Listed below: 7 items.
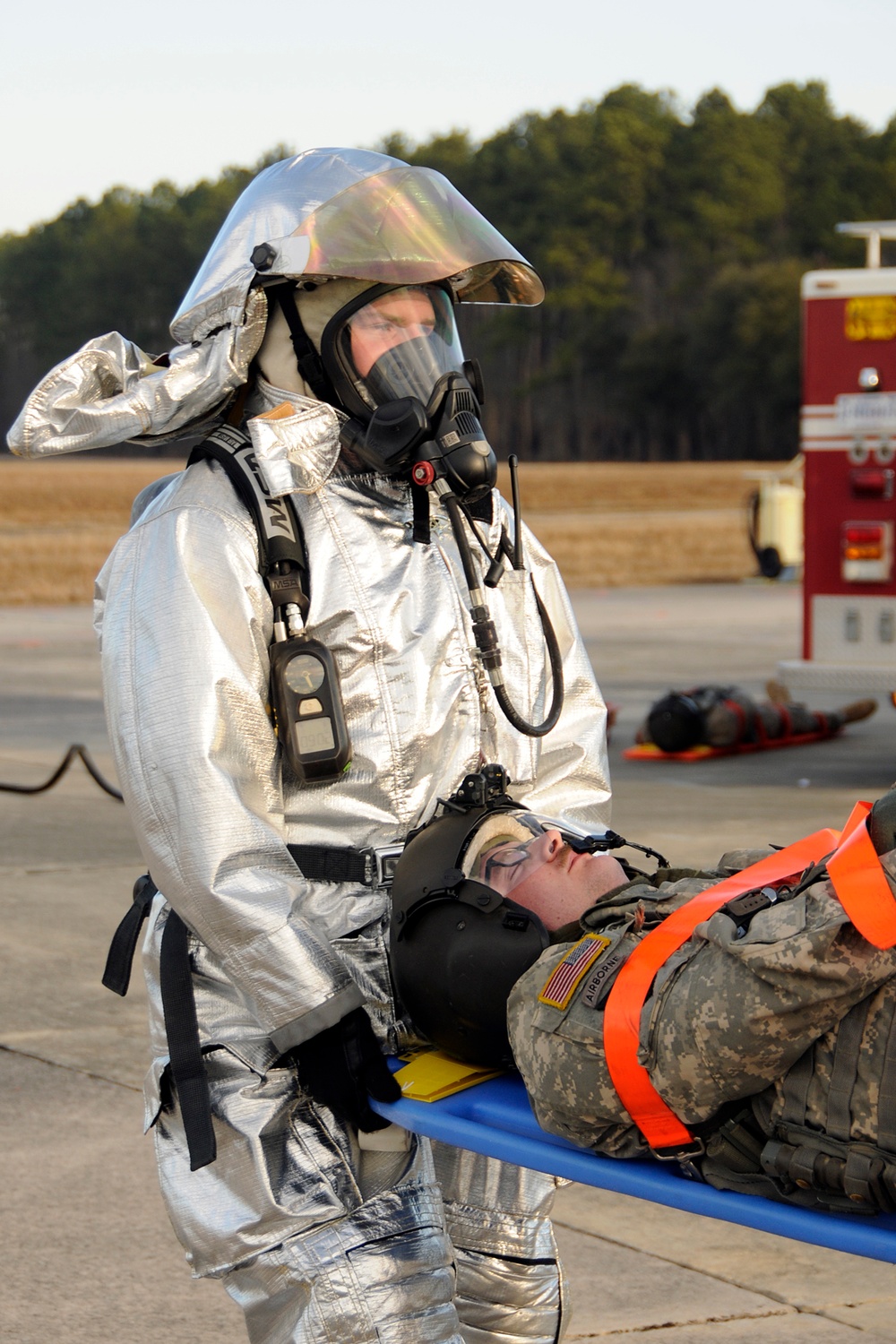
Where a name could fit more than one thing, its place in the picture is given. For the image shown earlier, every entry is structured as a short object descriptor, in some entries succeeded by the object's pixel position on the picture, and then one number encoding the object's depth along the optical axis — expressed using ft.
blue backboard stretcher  11.91
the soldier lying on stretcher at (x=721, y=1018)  11.55
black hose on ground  50.52
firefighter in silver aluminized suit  14.42
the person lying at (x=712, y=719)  56.85
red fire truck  52.31
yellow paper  14.38
